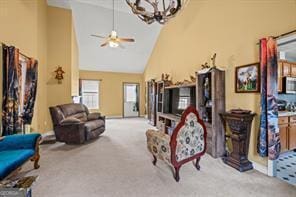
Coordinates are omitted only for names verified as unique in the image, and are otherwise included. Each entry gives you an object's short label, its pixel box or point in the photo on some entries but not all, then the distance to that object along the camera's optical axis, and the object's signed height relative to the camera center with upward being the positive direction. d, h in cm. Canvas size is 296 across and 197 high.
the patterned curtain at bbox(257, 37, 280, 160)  182 -3
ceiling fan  337 +156
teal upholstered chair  155 -76
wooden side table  204 -67
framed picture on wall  209 +34
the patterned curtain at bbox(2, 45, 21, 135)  217 +16
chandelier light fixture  187 +130
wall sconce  394 +77
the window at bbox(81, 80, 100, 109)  653 +25
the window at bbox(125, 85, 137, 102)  709 +27
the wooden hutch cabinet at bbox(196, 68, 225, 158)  244 -20
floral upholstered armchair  176 -66
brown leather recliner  302 -73
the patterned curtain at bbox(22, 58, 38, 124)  290 +16
